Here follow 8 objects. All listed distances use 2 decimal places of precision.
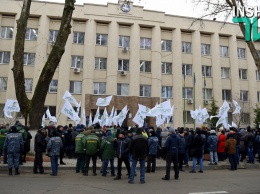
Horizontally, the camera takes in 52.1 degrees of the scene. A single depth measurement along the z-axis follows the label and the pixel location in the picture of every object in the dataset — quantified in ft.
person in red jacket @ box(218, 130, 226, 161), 44.83
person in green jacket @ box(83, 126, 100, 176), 34.04
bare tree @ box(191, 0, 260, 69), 52.08
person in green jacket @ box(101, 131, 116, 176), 33.24
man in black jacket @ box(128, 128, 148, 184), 29.47
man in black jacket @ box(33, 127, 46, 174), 34.21
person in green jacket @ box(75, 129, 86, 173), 34.63
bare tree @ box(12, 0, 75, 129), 43.57
